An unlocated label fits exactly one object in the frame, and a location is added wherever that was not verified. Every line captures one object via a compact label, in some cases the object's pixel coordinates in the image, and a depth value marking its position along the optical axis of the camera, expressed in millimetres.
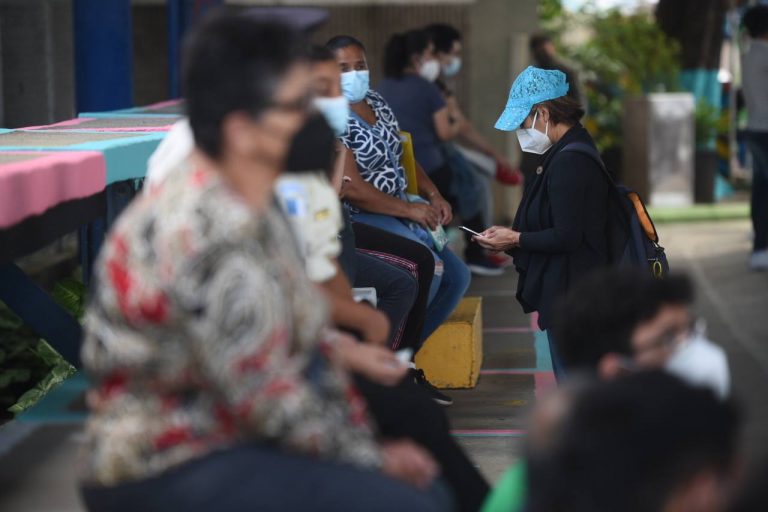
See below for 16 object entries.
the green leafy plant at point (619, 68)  32875
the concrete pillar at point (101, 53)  16422
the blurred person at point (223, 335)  5273
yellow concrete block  13242
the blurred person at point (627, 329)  6156
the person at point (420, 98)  17250
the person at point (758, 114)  20359
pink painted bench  7270
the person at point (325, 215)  7637
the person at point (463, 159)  19016
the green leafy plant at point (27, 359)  12203
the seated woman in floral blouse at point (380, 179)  12148
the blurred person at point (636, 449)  4828
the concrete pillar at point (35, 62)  18328
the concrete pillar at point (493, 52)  25656
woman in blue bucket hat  10430
